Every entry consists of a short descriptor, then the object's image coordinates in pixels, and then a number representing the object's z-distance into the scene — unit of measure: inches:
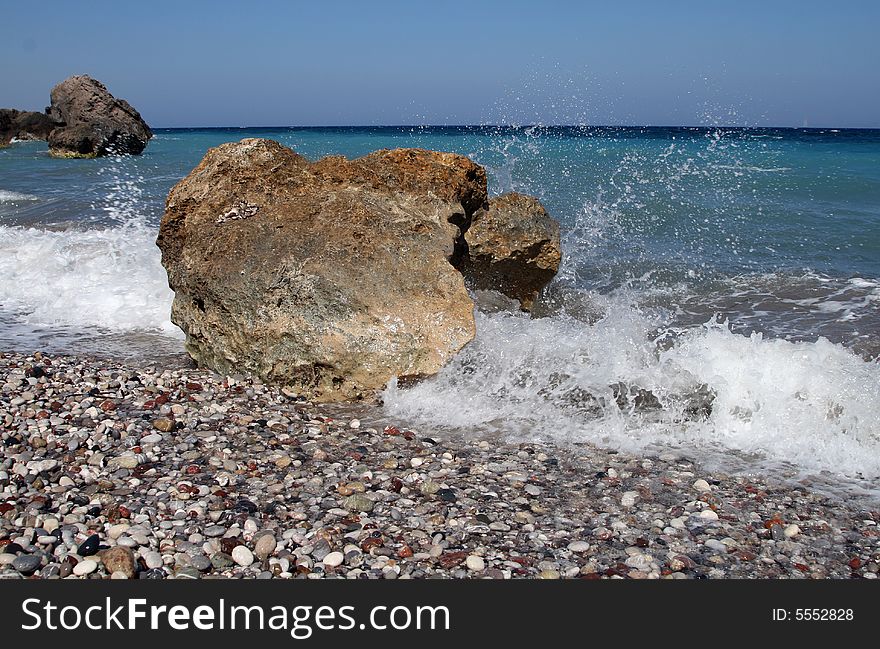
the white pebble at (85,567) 128.4
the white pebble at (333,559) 135.3
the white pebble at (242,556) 134.9
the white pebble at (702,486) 170.7
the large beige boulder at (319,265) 219.9
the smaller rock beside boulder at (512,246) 292.7
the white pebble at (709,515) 157.5
